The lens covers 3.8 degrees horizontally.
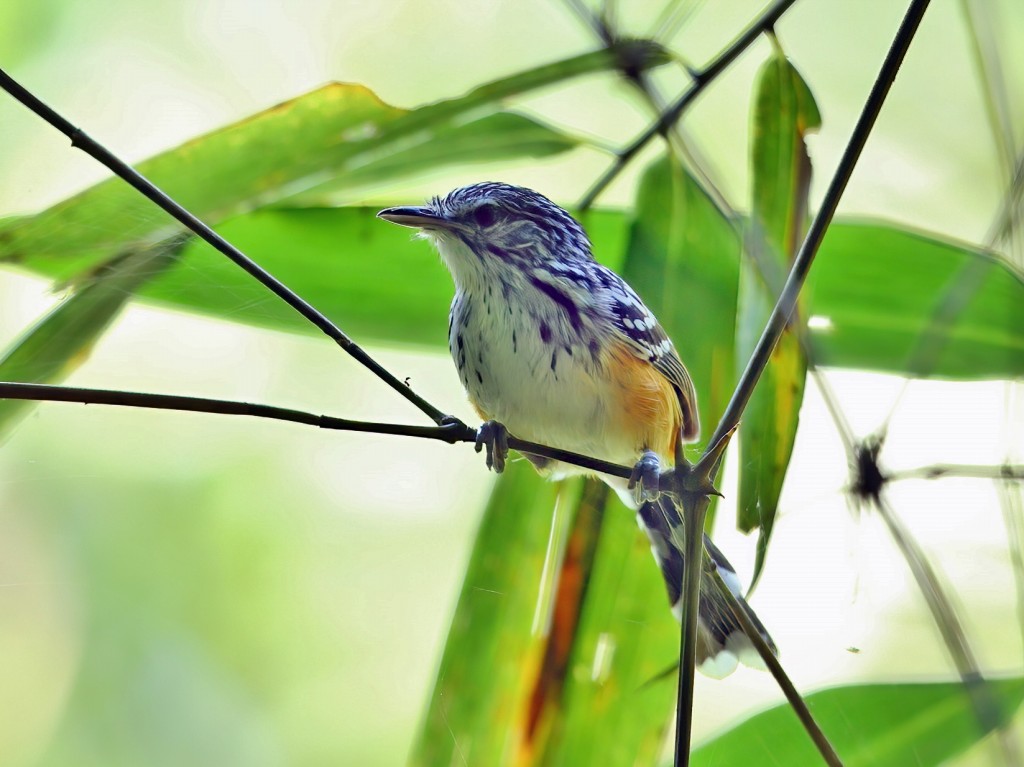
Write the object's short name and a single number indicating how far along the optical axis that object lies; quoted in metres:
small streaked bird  2.90
